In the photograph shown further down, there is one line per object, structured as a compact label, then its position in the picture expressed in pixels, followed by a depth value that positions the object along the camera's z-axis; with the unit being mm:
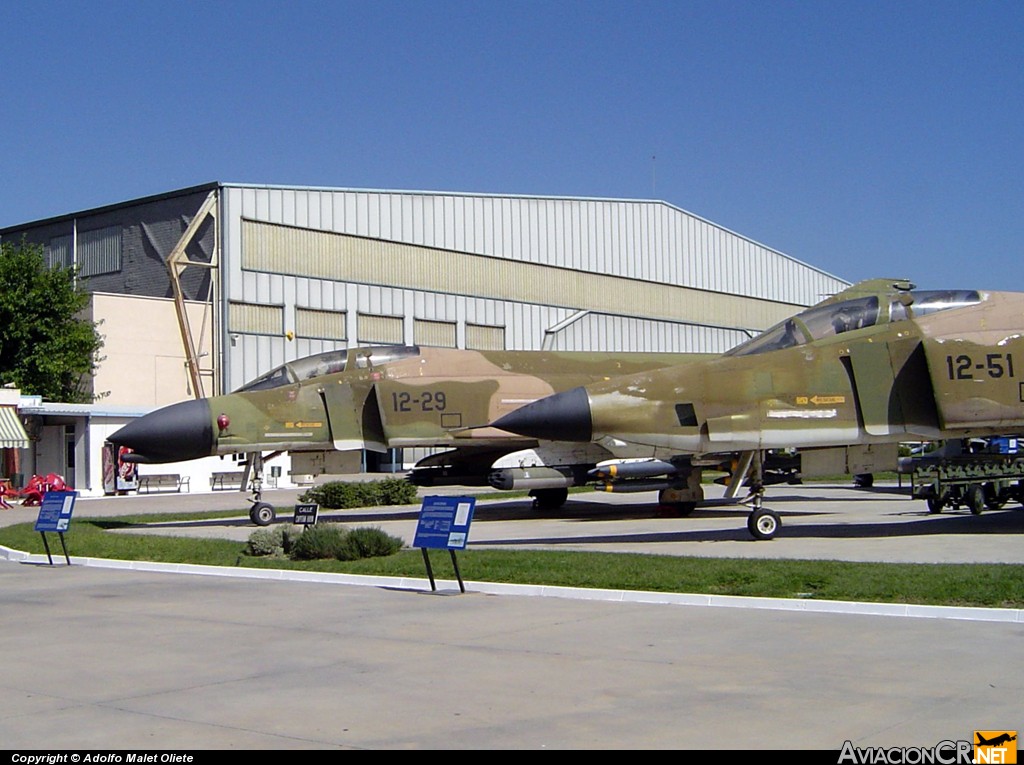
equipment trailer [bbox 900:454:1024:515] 19578
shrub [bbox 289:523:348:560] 14859
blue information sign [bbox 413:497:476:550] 11367
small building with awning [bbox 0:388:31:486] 31922
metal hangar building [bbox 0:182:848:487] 38438
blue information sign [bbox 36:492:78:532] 14898
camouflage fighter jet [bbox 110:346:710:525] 20172
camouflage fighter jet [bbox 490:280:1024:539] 14953
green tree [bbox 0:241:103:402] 37656
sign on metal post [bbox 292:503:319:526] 15820
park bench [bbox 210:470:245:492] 35906
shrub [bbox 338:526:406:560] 14711
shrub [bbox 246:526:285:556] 15312
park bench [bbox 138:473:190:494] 34719
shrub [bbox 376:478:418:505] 27875
